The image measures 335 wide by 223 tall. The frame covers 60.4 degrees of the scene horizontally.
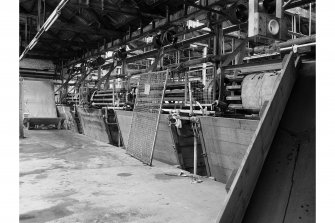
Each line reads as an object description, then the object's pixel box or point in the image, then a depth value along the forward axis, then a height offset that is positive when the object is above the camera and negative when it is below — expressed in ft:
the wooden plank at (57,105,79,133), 37.68 -1.45
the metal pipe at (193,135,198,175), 15.82 -2.71
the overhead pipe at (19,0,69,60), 19.92 +6.77
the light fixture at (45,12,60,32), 20.92 +6.63
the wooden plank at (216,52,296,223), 5.73 -1.06
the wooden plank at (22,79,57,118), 37.86 +1.08
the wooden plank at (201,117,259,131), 12.48 -0.76
